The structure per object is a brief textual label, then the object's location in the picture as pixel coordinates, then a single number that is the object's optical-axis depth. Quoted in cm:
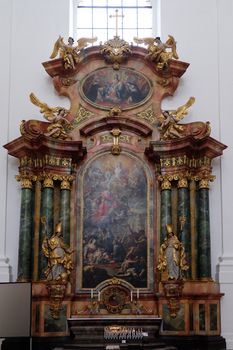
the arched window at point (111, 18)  1518
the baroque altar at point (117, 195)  1285
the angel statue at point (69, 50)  1369
